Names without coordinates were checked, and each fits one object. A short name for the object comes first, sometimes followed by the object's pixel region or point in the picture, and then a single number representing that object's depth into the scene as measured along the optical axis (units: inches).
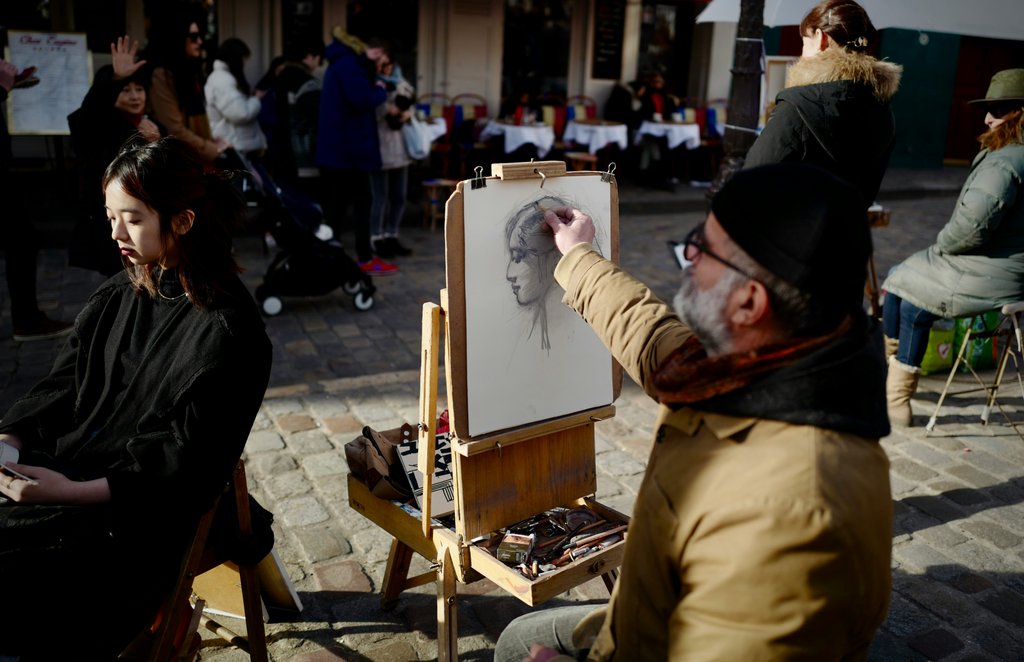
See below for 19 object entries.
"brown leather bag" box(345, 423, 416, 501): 109.2
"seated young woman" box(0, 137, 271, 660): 81.3
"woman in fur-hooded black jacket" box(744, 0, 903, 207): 130.1
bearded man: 54.3
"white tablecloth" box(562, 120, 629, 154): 446.9
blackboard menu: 522.0
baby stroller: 233.9
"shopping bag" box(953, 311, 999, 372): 217.0
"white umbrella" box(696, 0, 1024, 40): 195.5
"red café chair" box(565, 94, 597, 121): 505.0
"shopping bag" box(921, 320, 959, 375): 217.6
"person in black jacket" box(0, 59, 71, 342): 204.1
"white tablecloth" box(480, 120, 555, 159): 413.7
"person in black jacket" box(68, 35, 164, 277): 184.2
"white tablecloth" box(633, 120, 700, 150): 472.4
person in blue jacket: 273.6
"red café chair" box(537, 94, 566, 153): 478.6
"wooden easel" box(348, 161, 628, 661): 96.5
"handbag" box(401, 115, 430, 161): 299.4
